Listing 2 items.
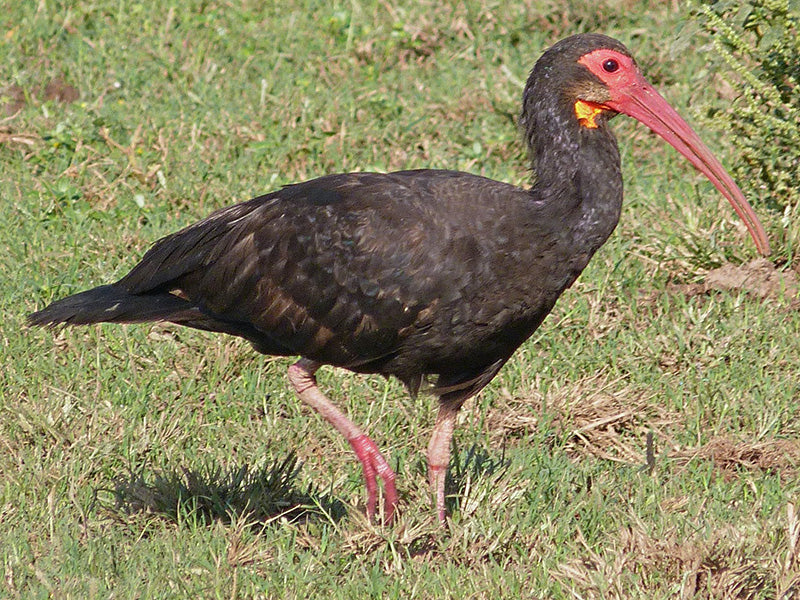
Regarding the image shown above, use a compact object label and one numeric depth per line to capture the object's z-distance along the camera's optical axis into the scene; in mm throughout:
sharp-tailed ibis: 10008
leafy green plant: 13203
